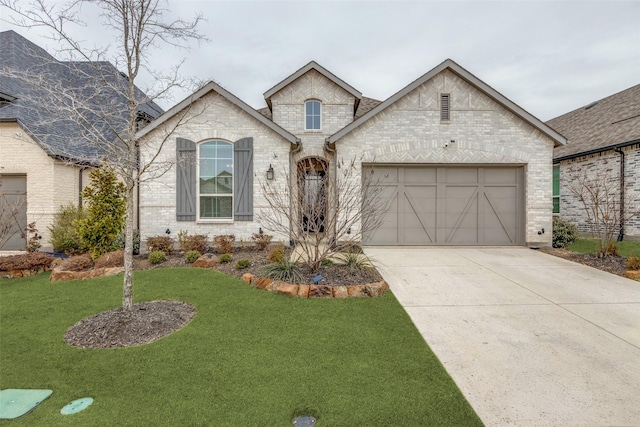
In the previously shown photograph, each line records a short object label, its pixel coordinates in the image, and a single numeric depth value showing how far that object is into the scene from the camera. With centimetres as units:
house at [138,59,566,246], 935
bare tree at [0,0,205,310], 393
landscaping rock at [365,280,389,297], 536
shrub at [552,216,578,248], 976
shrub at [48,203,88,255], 893
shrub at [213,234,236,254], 852
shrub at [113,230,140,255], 841
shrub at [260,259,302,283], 586
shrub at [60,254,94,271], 678
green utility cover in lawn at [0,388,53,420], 254
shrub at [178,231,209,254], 869
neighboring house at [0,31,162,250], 977
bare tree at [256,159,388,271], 604
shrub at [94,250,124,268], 705
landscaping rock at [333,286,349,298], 532
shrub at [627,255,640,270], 651
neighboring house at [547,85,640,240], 1059
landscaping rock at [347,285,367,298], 535
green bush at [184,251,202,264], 764
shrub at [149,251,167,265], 764
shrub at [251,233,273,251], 877
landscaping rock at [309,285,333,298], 534
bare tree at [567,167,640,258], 1031
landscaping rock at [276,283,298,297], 539
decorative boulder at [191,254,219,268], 734
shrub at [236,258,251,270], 688
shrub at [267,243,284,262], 701
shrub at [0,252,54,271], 707
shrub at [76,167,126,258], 729
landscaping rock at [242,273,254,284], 610
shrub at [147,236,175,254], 854
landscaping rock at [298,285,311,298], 534
